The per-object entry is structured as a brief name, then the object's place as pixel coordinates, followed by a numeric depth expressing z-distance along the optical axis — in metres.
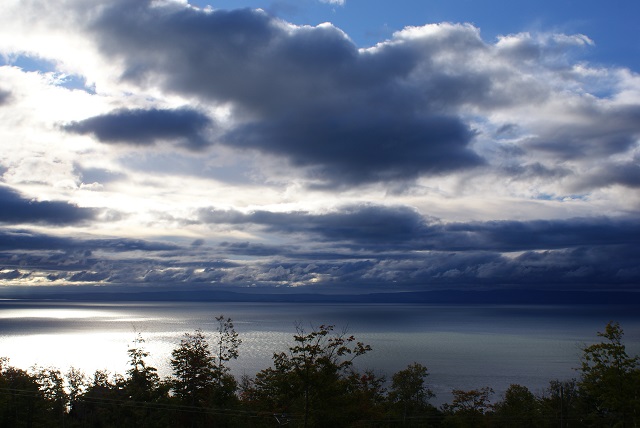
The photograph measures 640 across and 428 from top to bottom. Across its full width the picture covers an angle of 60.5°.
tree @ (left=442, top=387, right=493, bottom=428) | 40.97
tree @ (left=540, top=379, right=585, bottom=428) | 39.72
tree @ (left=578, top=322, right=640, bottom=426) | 26.62
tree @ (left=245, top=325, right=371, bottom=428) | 23.67
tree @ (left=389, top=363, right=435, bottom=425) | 57.35
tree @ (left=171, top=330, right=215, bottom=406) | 35.19
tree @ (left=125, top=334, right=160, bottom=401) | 32.06
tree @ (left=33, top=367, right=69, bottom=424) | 34.81
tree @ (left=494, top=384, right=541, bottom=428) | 43.12
